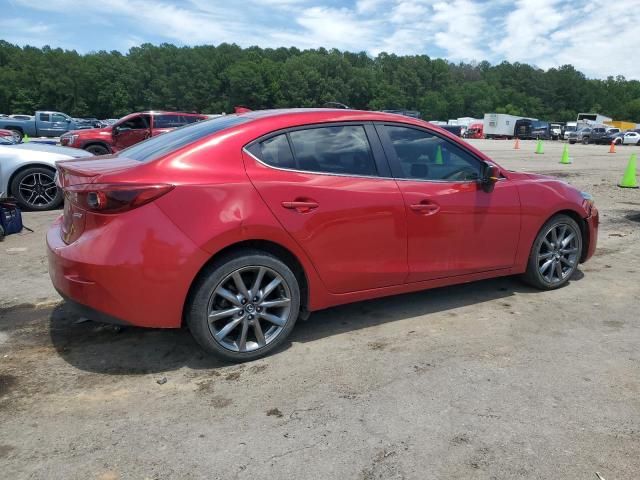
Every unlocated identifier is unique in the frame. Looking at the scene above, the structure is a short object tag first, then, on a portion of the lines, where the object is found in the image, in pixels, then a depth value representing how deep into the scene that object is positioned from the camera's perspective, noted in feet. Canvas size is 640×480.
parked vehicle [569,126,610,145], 159.02
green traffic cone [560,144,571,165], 62.84
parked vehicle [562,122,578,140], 203.80
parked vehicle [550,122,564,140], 204.23
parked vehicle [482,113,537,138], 207.82
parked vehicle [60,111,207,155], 48.03
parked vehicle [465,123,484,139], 232.16
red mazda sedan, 9.84
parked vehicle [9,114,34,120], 119.07
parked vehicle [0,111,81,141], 109.09
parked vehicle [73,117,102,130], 152.97
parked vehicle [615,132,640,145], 159.94
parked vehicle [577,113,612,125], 260.36
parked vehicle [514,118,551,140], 196.44
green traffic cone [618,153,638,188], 39.70
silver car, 25.75
